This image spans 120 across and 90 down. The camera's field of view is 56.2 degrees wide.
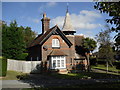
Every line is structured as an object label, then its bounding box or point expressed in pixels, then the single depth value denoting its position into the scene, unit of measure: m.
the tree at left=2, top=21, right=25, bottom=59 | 22.60
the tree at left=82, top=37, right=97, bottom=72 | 21.02
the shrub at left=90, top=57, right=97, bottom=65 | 31.98
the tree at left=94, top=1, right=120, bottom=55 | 6.41
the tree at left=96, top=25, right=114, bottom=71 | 19.58
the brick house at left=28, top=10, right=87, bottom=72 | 19.54
